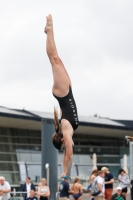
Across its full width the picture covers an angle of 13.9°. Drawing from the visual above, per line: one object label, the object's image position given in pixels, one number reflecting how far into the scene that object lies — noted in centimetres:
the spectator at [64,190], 1731
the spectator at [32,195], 1816
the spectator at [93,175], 1893
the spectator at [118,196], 1852
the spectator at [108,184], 1939
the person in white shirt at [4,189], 1778
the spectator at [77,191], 1799
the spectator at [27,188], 1878
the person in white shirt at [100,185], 1778
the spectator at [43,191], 1880
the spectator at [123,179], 2002
